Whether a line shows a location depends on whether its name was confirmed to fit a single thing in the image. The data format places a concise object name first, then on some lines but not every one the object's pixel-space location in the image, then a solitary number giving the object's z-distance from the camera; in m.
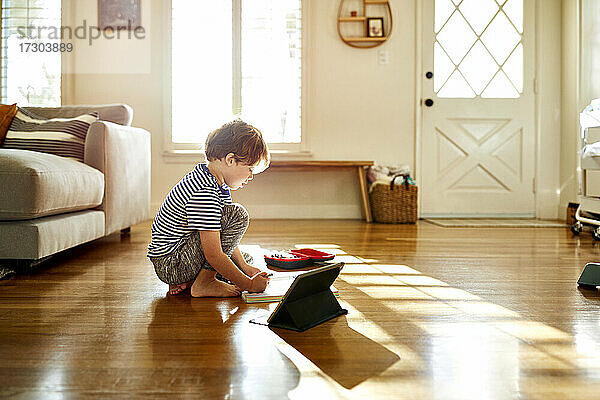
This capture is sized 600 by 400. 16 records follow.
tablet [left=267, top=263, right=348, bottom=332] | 1.49
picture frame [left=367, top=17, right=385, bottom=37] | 4.96
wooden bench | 4.66
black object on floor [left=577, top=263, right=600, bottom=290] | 2.01
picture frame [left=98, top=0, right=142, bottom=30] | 4.93
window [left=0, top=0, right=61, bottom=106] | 4.87
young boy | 1.80
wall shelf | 4.93
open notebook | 1.82
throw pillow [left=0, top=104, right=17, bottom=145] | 3.13
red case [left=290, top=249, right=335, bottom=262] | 2.44
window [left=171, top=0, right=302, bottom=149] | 4.93
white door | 5.07
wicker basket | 4.61
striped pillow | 3.06
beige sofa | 2.24
